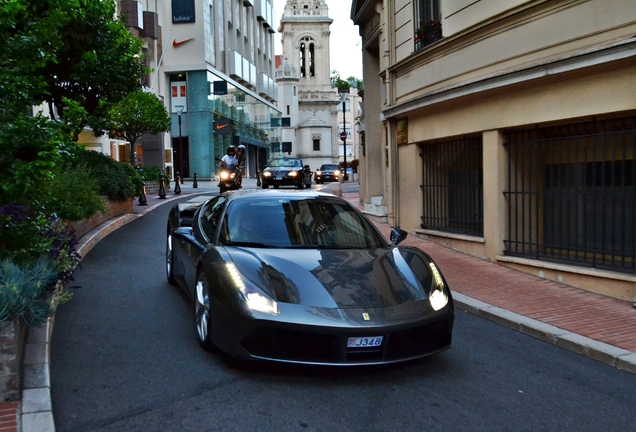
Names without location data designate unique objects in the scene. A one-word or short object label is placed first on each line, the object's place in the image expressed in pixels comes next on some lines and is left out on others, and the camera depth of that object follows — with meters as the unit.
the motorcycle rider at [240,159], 19.98
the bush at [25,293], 4.38
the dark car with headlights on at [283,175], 31.89
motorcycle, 19.59
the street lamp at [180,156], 49.84
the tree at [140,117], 28.69
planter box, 12.00
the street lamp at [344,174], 53.71
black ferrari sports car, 4.66
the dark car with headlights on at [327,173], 50.22
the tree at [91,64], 6.70
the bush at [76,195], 11.13
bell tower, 101.50
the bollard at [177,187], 28.36
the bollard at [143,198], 21.08
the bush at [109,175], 15.88
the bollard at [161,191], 24.81
